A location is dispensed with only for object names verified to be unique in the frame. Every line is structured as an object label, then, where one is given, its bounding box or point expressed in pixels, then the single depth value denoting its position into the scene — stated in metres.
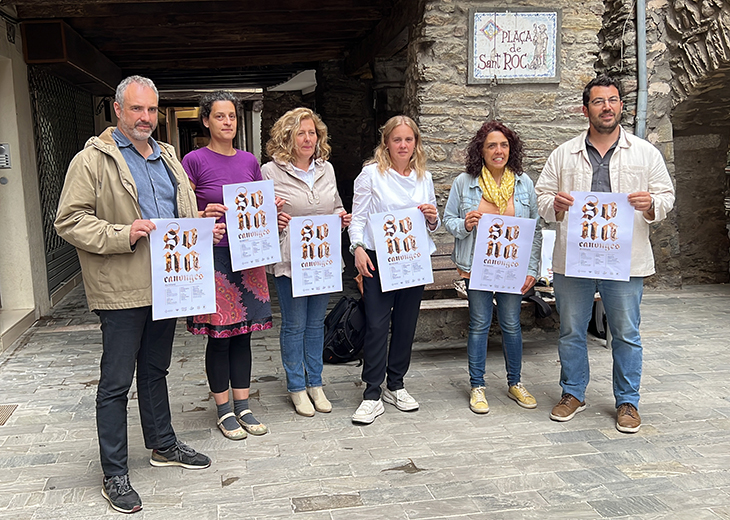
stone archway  6.48
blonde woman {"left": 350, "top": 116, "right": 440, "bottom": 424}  3.65
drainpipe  6.60
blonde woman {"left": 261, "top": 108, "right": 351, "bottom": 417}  3.60
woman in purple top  3.31
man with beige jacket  2.70
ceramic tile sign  5.05
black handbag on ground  4.70
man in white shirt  3.48
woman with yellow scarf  3.79
